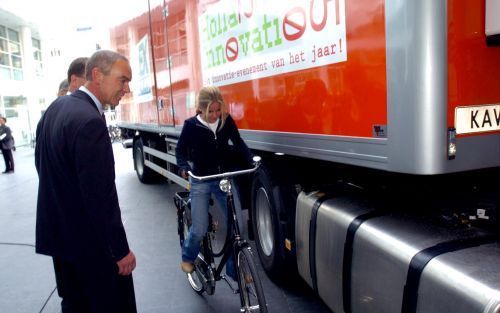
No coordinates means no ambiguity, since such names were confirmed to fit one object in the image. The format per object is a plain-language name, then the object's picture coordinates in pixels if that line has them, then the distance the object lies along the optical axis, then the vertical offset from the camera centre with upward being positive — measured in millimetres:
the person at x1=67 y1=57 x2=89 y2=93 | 3562 +426
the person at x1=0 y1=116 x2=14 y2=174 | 14844 -542
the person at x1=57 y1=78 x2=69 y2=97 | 4852 +427
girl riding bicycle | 3533 -274
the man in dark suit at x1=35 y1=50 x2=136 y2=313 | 2137 -346
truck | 1997 -165
